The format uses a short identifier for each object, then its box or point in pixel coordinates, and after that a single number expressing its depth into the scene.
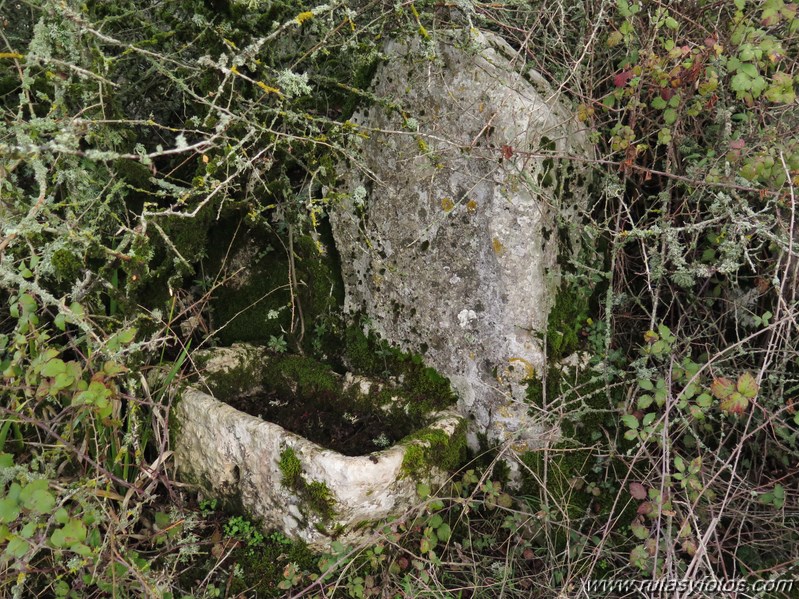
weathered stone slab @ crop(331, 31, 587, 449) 2.65
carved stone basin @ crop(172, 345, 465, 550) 2.38
